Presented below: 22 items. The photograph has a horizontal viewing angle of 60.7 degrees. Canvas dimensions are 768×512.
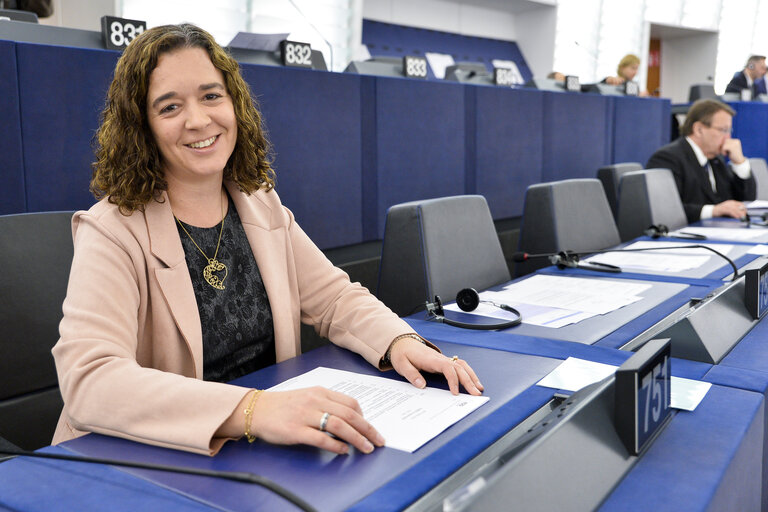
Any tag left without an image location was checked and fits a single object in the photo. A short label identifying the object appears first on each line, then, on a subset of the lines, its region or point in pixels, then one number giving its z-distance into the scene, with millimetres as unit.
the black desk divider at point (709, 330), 1129
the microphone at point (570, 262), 1846
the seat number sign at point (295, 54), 2705
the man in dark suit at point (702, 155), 3508
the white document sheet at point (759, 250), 2065
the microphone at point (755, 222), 2790
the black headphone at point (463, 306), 1354
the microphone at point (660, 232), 2457
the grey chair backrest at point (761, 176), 4520
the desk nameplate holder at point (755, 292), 1383
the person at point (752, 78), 7994
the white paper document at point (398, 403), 821
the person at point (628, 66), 7629
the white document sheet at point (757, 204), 3518
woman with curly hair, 825
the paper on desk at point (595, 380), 941
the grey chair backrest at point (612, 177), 3790
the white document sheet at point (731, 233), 2436
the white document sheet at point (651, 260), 1901
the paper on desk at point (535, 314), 1338
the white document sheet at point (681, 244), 2143
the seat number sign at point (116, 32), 2170
